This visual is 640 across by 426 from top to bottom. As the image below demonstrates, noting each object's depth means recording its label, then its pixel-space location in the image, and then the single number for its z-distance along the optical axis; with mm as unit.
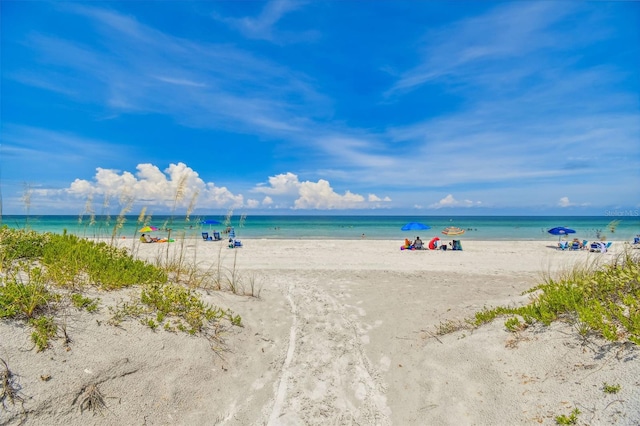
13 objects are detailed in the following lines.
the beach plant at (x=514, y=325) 5299
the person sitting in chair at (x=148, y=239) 27903
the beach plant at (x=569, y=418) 3436
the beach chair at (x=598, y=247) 22680
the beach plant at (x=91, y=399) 3670
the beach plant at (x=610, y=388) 3504
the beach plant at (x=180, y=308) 5621
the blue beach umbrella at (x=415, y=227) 27777
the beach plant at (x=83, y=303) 4998
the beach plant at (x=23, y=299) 4307
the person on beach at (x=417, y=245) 25061
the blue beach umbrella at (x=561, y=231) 25828
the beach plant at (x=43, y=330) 4023
